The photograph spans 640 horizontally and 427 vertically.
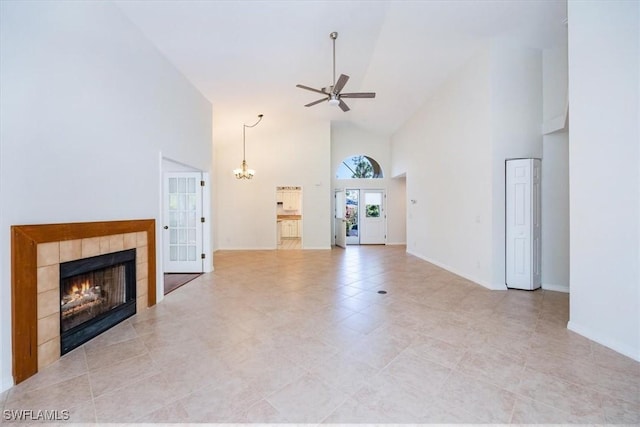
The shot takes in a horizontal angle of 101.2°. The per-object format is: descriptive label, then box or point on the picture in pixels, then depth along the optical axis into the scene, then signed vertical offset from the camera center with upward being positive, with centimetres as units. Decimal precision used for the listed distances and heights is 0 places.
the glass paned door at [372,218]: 957 -20
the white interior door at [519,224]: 404 -18
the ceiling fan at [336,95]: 390 +185
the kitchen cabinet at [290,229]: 1293 -80
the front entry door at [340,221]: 888 -31
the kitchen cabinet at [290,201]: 1307 +59
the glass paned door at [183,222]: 535 -18
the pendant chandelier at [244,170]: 762 +131
